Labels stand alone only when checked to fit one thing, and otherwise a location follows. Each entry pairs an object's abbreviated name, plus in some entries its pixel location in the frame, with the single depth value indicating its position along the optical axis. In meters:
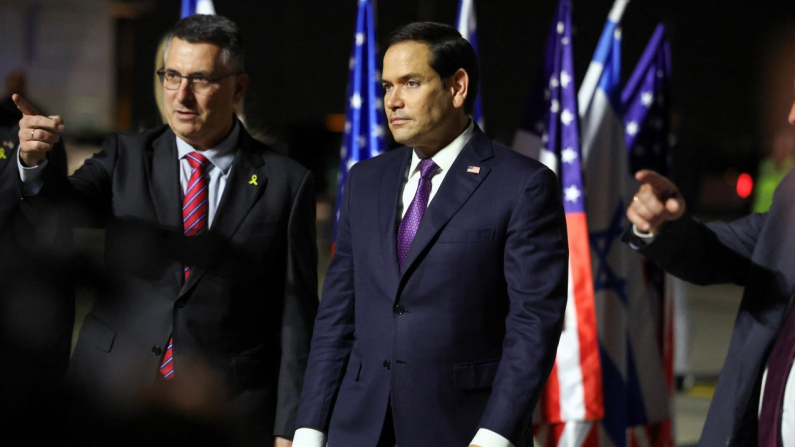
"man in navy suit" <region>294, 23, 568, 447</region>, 4.04
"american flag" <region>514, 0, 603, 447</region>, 7.26
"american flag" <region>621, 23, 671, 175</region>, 8.67
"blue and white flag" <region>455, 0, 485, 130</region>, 8.34
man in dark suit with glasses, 4.87
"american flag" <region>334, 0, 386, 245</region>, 8.56
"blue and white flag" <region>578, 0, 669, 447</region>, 7.89
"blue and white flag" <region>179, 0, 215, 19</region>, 7.54
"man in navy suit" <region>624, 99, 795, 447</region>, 4.10
